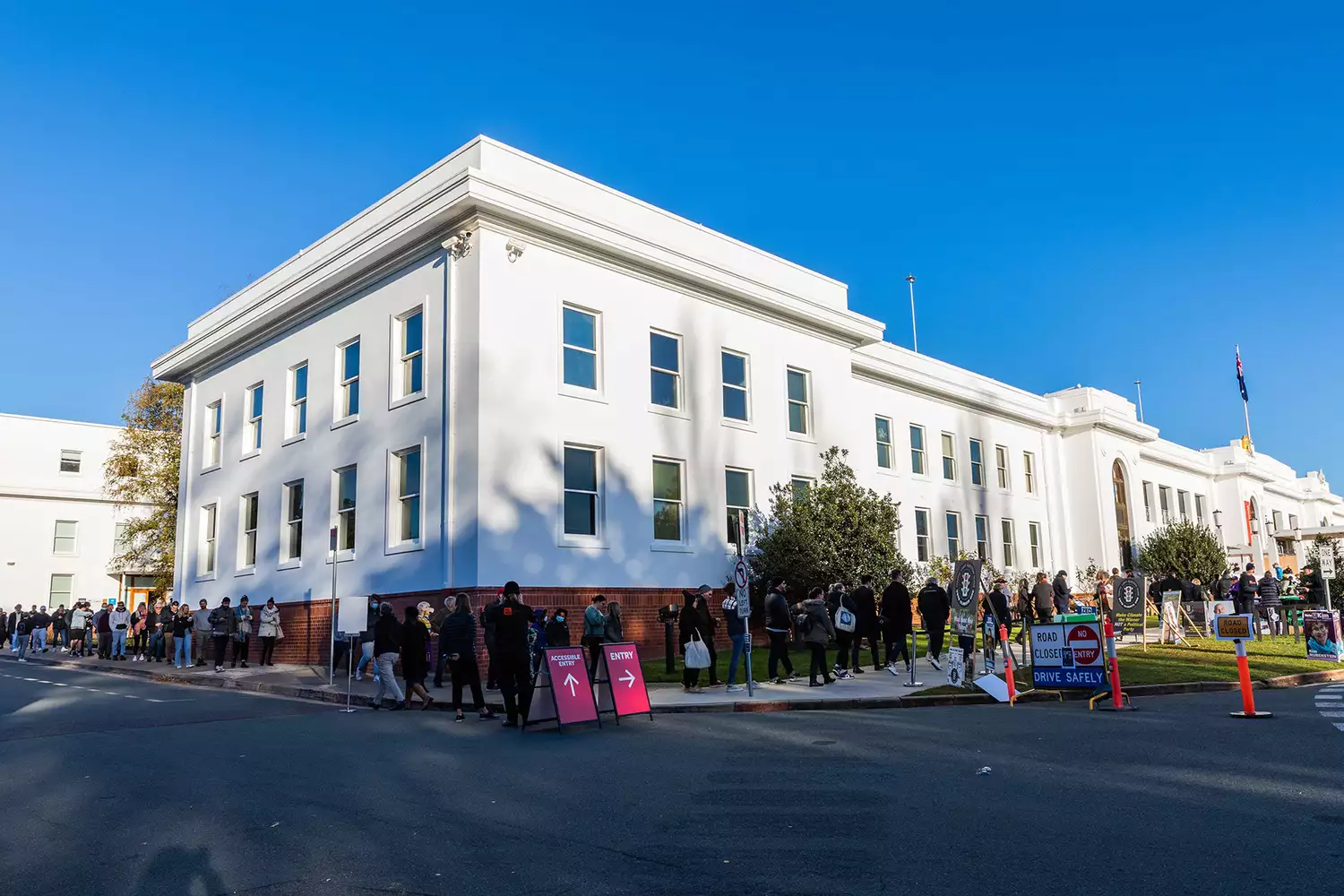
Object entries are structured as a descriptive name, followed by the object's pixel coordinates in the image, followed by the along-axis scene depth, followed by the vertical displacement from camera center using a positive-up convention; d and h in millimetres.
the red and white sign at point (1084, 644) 15023 -637
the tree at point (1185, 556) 42094 +1678
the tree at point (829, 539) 25031 +1603
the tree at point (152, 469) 40625 +6018
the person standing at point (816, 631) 17656 -404
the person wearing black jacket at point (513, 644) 13734 -385
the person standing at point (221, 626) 25109 -99
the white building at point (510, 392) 21922 +5440
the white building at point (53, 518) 50625 +5324
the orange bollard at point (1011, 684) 15180 -1182
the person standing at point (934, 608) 18438 -83
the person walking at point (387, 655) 16844 -602
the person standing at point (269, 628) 25016 -165
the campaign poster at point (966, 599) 16781 +66
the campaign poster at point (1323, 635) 21938 -869
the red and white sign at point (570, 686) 13273 -938
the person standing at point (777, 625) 18672 -295
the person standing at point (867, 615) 20359 -186
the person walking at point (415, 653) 16547 -568
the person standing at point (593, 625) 19266 -239
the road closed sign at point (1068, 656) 15008 -814
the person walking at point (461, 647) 15562 -455
